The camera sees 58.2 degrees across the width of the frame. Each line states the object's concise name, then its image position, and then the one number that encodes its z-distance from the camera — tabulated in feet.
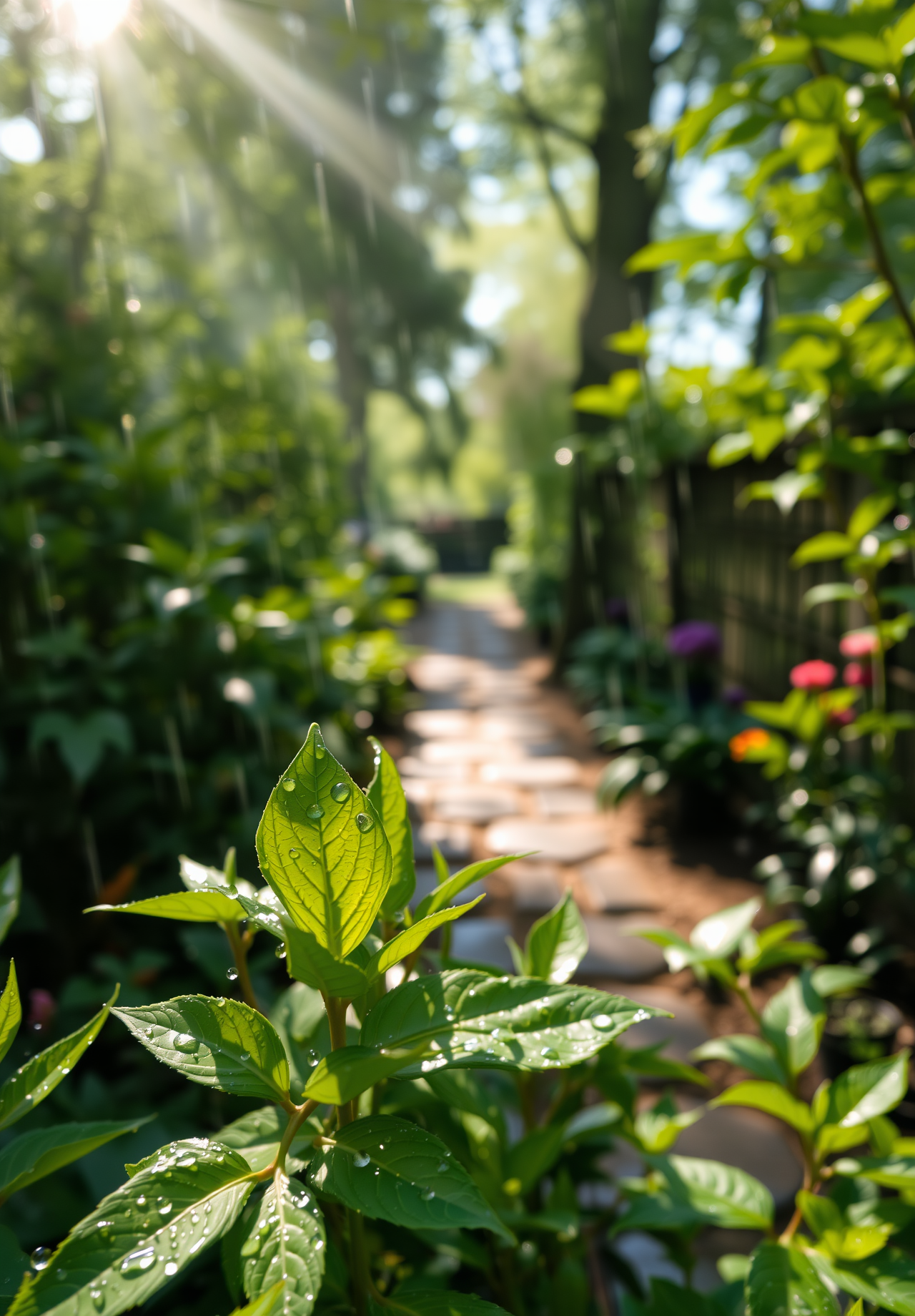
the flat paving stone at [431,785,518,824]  12.54
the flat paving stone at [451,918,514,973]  8.64
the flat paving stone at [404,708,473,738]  18.04
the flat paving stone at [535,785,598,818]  13.16
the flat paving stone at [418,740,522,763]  15.92
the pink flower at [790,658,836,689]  7.91
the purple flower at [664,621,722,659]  13.85
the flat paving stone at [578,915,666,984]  8.51
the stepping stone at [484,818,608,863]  11.40
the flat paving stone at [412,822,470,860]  10.68
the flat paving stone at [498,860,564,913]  9.91
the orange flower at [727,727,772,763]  7.82
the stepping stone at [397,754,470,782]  14.62
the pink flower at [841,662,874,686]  7.47
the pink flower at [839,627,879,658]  6.82
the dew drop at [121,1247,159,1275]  1.29
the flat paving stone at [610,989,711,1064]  7.30
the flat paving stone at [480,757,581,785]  14.69
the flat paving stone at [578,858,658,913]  10.05
